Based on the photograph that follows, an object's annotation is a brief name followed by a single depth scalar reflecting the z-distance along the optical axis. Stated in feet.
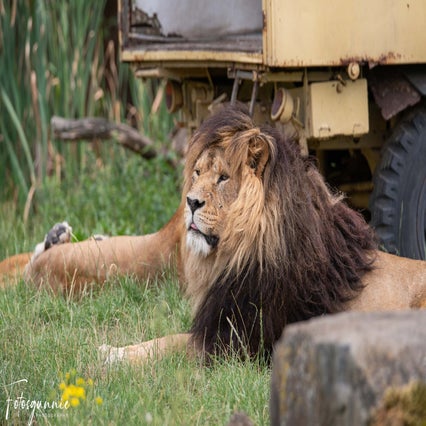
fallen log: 49.06
